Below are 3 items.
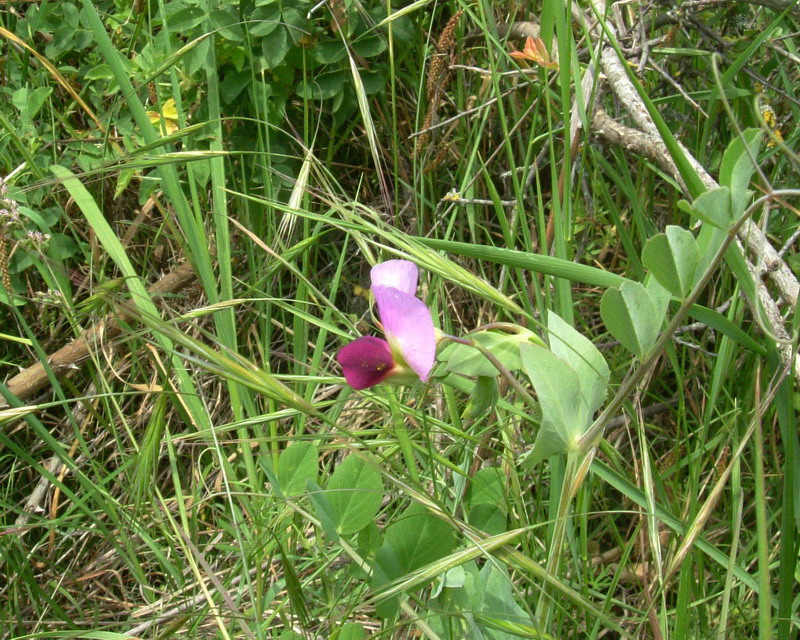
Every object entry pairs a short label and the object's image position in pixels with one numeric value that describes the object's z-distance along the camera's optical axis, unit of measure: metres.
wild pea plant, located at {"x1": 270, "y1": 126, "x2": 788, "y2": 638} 0.22
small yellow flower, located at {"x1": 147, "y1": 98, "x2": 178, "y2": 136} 0.51
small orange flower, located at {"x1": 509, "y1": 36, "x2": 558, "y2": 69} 0.40
